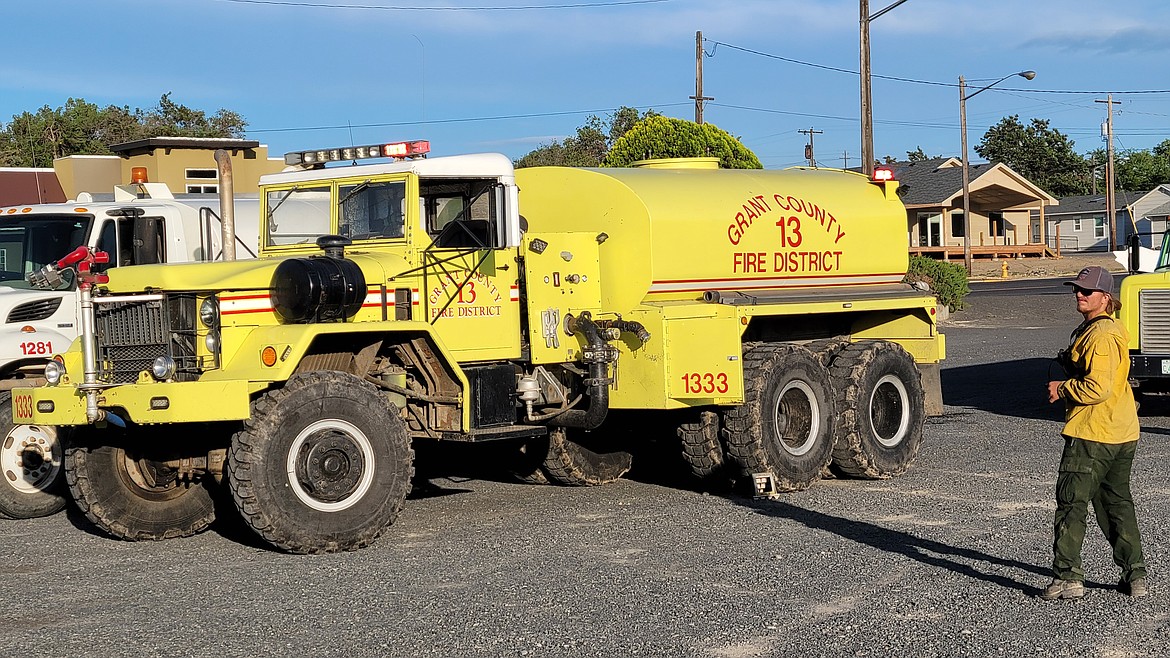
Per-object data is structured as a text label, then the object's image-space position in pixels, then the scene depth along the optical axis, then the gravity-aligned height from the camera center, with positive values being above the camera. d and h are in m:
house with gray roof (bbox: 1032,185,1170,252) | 89.81 +3.06
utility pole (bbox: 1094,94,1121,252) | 63.52 +4.44
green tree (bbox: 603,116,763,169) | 26.88 +2.62
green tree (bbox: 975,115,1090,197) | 106.62 +8.34
